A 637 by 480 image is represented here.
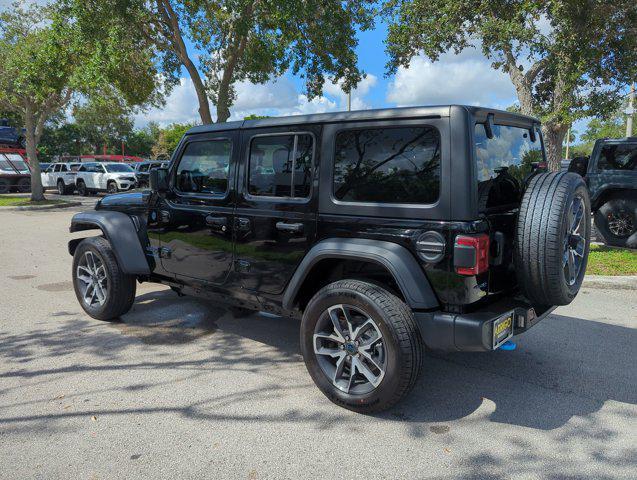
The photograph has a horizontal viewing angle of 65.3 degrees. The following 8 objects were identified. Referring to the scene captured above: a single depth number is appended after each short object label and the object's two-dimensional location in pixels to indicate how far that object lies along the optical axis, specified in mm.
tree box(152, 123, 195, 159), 74238
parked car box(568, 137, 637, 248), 8734
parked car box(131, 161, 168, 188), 24370
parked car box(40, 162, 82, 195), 25438
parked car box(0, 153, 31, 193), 25797
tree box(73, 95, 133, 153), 47488
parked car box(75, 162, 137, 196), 23234
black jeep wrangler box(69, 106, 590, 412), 2941
